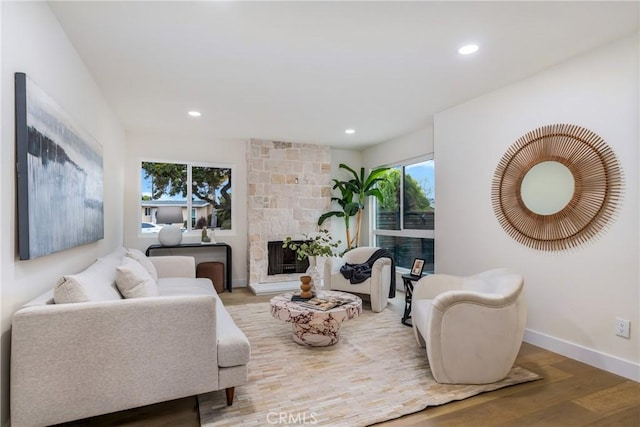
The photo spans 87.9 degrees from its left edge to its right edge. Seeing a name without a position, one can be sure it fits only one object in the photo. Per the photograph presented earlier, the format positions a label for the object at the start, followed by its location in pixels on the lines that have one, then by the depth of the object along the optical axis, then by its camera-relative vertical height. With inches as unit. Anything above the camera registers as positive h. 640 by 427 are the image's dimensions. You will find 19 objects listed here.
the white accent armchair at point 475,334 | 89.4 -33.5
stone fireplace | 219.8 +11.9
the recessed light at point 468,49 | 99.4 +49.2
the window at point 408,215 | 193.6 -2.8
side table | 142.3 -35.2
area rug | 77.9 -48.2
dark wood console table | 199.5 -23.9
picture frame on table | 142.8 -24.6
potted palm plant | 228.2 +11.9
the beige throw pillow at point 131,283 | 88.2 -19.3
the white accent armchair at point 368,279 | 161.6 -34.5
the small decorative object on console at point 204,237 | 212.5 -16.8
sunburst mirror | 102.0 +7.8
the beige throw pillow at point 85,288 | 68.7 -17.1
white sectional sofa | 62.4 -29.5
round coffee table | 107.3 -34.9
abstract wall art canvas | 65.7 +8.7
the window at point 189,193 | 206.7 +11.9
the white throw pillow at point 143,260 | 129.1 -19.4
